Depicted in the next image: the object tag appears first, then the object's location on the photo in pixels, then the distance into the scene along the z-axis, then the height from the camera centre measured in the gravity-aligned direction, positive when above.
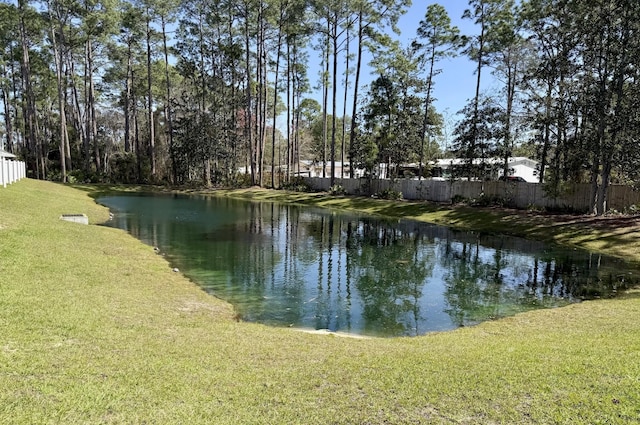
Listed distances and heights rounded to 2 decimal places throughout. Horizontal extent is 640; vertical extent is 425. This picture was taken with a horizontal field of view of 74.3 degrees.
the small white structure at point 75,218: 17.52 -1.84
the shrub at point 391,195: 35.88 -1.33
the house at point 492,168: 30.27 +0.98
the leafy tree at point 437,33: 34.03 +12.00
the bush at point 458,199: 31.75 -1.42
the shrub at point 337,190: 40.19 -1.14
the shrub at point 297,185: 43.38 -0.79
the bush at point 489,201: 29.13 -1.42
